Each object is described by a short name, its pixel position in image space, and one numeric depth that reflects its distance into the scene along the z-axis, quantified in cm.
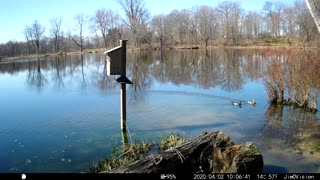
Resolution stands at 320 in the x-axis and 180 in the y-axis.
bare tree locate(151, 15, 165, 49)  6700
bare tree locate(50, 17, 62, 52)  7723
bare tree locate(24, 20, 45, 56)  7414
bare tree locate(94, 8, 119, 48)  7081
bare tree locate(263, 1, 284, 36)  6072
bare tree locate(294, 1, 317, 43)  3935
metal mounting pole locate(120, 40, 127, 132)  820
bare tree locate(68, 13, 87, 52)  7623
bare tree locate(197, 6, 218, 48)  6457
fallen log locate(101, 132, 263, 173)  508
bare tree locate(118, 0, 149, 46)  6334
